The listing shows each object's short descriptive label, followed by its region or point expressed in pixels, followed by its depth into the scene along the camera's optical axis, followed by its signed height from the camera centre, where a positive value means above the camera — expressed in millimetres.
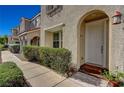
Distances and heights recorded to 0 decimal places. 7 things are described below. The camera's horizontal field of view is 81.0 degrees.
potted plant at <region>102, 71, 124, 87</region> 2498 -1223
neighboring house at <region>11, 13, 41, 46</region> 8439 +1589
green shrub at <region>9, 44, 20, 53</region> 14339 -661
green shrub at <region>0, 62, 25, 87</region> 1910 -877
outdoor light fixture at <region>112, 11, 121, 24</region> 2625 +980
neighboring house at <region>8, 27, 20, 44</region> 16695 +2031
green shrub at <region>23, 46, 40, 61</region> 6298 -717
